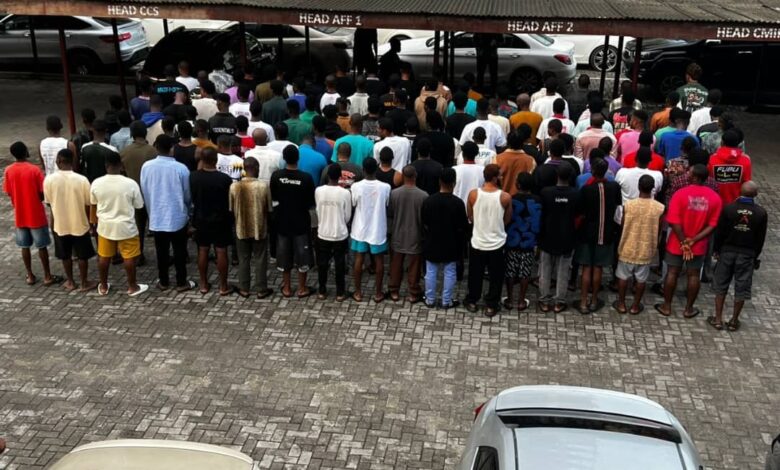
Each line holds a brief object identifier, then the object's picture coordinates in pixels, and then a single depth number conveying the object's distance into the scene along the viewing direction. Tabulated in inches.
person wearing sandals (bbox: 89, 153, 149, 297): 364.5
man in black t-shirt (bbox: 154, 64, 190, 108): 488.4
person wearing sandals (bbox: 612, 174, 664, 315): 349.7
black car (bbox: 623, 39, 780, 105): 687.7
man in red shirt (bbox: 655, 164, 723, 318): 350.0
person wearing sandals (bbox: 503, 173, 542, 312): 355.9
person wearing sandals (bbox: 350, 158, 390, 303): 362.3
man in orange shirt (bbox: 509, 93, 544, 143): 447.2
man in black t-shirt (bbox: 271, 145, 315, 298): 364.5
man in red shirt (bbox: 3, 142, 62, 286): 376.2
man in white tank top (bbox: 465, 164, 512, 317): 350.9
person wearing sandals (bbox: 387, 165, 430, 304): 361.1
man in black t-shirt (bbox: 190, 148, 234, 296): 366.6
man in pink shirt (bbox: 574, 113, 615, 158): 406.6
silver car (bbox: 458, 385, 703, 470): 192.2
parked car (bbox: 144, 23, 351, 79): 706.8
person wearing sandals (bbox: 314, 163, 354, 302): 362.3
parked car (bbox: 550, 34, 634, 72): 828.0
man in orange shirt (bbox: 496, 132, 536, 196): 379.6
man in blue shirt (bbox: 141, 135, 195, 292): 371.2
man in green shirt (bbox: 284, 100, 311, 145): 430.5
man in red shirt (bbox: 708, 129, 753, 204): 386.6
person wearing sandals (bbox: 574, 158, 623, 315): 355.6
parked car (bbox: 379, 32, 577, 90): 701.9
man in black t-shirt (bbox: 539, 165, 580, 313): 353.1
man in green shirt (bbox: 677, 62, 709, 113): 469.4
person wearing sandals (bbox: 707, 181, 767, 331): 338.6
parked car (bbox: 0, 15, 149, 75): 773.9
